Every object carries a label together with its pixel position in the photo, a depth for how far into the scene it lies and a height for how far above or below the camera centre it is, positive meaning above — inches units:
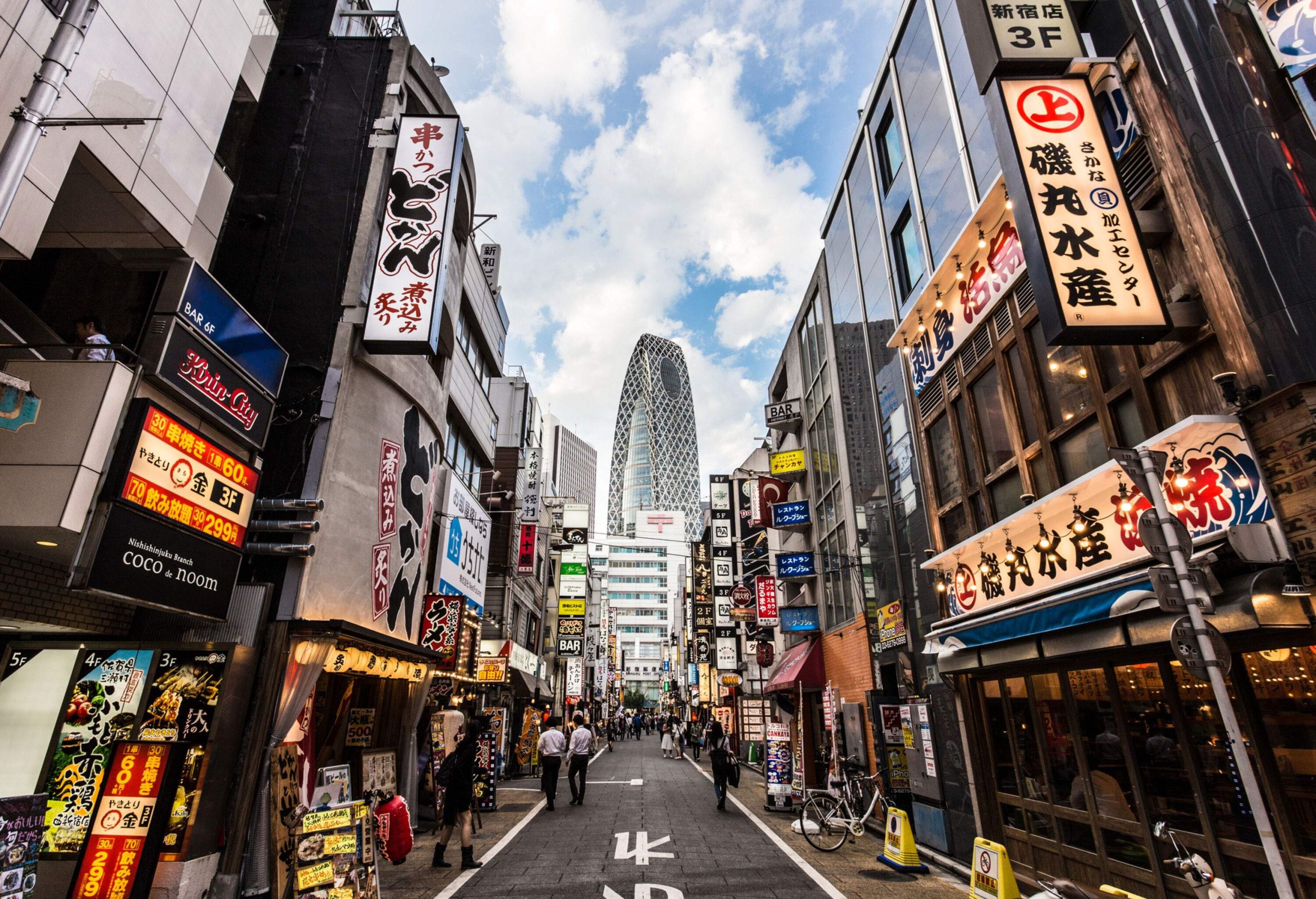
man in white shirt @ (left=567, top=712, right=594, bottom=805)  589.6 -57.0
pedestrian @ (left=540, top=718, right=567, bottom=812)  556.1 -54.1
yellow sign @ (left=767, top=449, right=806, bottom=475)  916.6 +327.1
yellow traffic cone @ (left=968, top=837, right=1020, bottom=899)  250.1 -72.0
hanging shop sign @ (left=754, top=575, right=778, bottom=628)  1004.6 +142.6
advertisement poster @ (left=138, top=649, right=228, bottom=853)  317.1 -7.5
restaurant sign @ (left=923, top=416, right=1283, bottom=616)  211.2 +69.6
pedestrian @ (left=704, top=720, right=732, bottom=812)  574.6 -63.4
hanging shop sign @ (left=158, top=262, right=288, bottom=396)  335.6 +209.9
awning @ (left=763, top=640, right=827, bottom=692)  778.8 +26.2
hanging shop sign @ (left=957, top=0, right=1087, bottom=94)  300.0 +307.7
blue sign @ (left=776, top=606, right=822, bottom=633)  834.8 +94.5
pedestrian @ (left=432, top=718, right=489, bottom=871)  356.8 -56.6
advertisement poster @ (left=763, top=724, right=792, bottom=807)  566.9 -63.3
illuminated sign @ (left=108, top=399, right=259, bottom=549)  289.9 +108.5
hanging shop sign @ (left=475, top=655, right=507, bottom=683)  799.1 +30.4
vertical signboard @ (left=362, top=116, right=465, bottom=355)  461.7 +344.9
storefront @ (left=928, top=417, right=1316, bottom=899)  198.2 +3.0
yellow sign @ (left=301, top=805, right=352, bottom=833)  259.8 -50.2
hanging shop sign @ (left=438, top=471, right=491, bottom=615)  667.4 +166.1
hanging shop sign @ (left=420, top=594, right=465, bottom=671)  575.5 +61.1
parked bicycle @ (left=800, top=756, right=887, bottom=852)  415.8 -82.3
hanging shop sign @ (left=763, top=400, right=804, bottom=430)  938.9 +404.8
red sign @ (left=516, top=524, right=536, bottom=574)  1041.5 +225.9
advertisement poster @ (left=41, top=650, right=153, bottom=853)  302.1 -17.8
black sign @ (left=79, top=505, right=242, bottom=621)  271.9 +60.1
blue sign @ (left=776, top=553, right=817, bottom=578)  823.7 +160.2
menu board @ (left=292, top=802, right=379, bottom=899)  251.0 -64.0
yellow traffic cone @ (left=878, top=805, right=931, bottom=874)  362.6 -87.0
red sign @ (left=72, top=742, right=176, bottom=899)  294.8 -59.9
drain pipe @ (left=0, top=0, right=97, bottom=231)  197.2 +186.7
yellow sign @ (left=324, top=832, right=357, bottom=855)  259.1 -59.4
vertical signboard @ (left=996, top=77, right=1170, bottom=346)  241.6 +188.3
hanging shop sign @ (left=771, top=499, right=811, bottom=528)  856.9 +233.2
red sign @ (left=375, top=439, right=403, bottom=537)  489.4 +158.5
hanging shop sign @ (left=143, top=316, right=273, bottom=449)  321.4 +168.4
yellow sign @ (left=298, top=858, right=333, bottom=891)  249.0 -68.9
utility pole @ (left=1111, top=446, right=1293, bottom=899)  159.5 +15.2
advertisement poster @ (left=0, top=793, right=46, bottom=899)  187.9 -42.8
